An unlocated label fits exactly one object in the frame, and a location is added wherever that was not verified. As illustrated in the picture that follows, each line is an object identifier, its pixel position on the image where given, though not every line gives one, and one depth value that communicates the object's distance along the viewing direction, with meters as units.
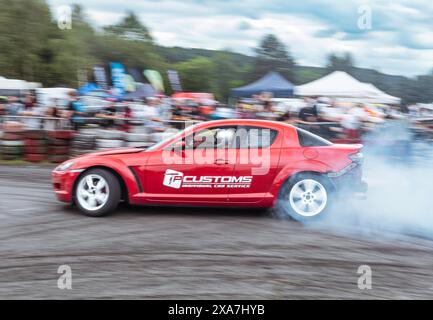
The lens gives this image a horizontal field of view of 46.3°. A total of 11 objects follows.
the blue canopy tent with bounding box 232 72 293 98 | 25.20
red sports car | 6.46
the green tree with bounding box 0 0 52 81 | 30.28
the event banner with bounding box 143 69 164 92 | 44.25
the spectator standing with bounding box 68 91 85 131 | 12.99
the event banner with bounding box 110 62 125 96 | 35.50
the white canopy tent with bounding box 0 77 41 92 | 25.84
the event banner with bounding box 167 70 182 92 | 40.47
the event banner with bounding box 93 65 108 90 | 32.07
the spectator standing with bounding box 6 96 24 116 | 14.57
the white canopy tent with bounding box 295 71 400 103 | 25.67
